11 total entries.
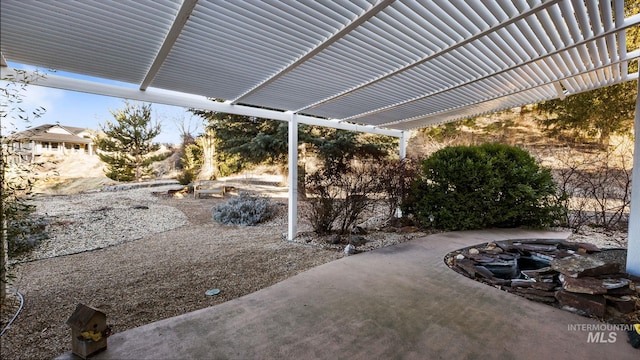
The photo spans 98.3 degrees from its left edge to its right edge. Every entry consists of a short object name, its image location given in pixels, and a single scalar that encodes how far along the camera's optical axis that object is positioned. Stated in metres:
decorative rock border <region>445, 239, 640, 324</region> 2.73
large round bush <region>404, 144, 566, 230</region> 5.95
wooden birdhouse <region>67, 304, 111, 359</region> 1.95
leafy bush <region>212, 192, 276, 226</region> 7.39
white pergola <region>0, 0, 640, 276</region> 2.45
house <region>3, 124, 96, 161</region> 19.27
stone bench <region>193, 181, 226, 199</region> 10.98
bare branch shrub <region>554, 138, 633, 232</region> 5.98
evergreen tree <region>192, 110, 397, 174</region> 8.70
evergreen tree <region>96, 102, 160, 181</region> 12.16
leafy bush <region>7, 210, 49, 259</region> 4.42
